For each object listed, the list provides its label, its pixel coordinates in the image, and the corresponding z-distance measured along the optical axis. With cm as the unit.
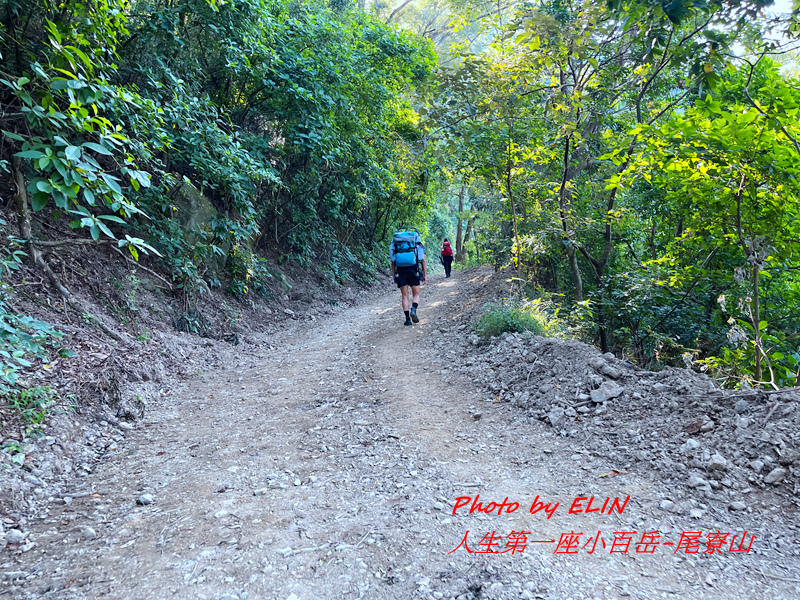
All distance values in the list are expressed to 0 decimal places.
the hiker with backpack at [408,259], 837
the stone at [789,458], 275
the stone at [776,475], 270
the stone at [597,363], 454
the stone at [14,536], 255
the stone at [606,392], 411
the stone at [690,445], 315
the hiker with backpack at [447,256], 2014
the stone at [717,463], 289
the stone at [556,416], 407
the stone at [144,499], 303
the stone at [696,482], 286
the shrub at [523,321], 629
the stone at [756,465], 281
